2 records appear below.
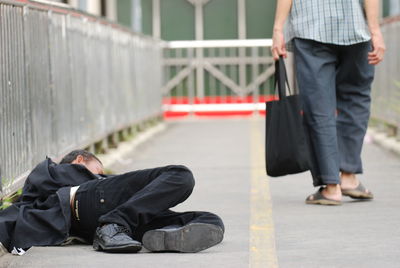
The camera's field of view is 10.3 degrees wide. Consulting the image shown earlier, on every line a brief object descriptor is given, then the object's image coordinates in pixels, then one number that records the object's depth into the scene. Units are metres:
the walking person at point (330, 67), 14.31
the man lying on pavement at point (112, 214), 10.67
